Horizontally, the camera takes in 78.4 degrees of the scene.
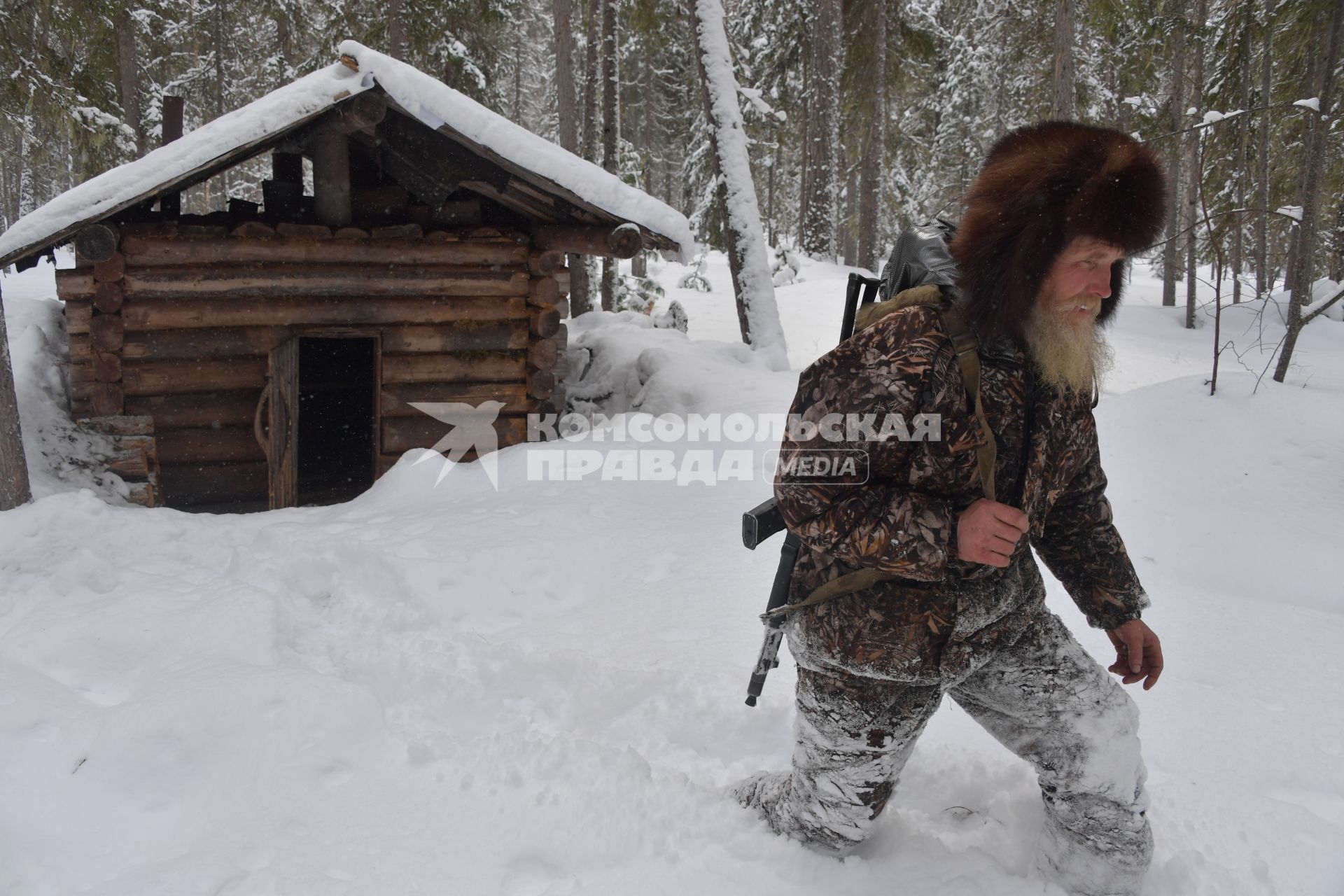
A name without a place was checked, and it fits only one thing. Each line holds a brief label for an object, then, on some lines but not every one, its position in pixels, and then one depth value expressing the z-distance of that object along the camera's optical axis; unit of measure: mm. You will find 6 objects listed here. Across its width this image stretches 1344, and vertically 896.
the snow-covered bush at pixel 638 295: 17045
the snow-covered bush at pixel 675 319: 12789
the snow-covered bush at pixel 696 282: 21406
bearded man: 1918
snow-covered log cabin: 6043
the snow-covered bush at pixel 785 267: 18000
